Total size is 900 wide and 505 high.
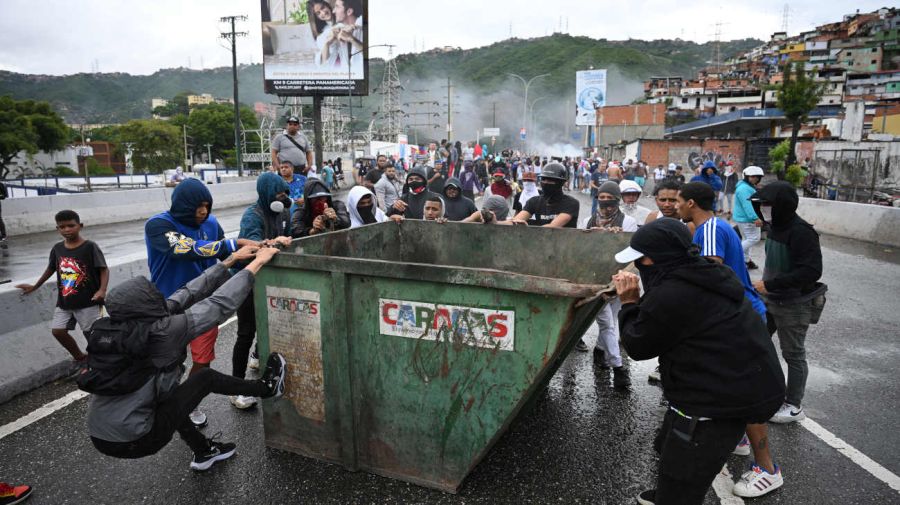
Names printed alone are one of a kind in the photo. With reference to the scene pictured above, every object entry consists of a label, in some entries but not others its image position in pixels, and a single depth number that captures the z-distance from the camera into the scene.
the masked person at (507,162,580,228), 5.48
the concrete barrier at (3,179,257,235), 13.14
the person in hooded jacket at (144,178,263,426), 3.59
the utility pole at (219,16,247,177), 29.08
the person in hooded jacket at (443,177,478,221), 6.41
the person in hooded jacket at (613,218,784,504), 2.20
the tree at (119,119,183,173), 60.03
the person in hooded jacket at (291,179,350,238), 4.86
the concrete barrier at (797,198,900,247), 11.32
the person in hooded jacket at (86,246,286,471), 2.58
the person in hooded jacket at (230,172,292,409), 4.16
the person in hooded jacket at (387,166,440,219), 6.50
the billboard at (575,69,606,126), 52.09
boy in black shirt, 4.44
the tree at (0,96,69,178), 44.19
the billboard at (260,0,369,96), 29.95
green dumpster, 2.75
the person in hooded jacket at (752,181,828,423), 3.56
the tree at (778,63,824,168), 33.59
